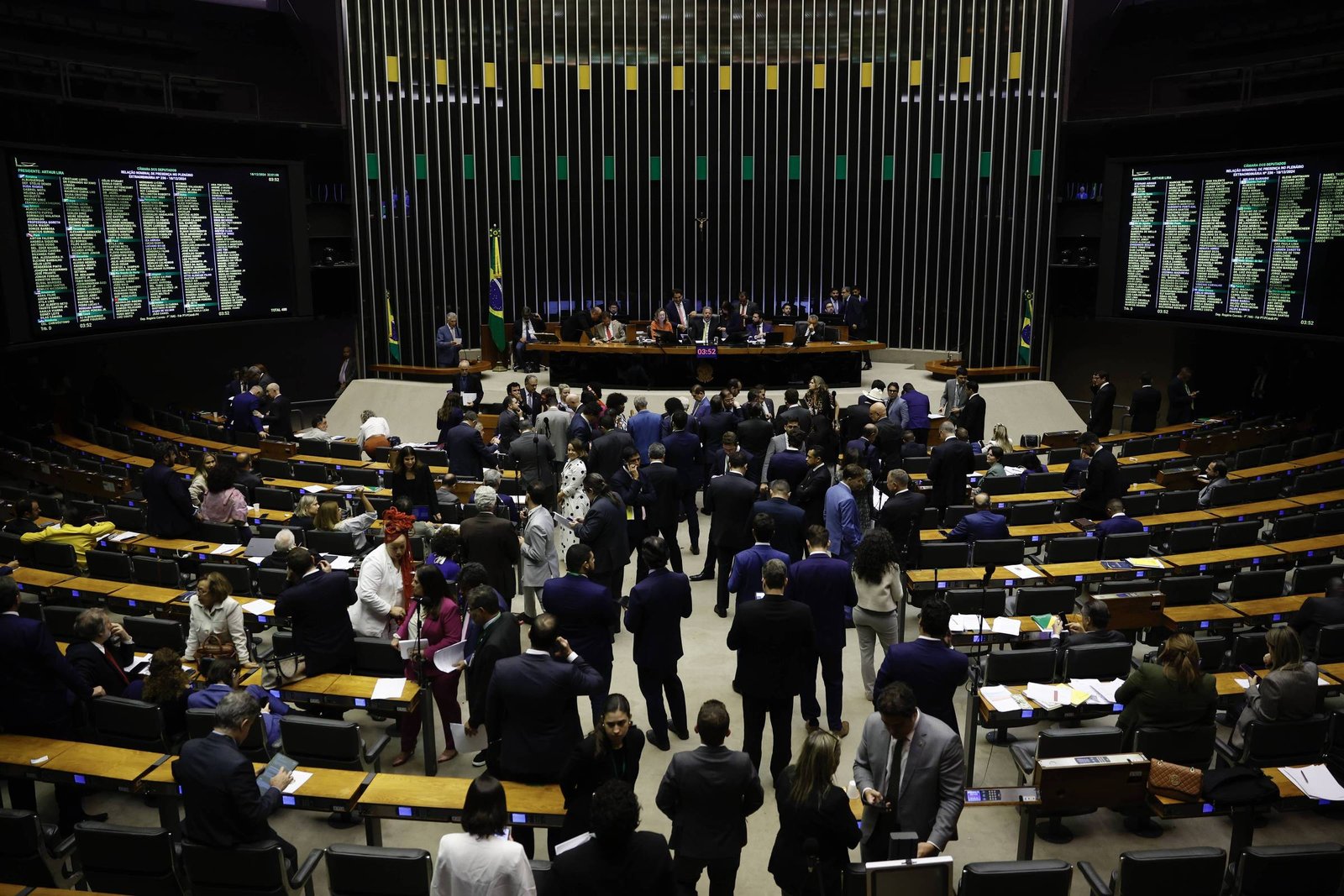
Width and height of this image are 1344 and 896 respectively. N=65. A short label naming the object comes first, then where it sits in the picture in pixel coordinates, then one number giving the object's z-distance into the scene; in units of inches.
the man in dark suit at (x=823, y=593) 239.3
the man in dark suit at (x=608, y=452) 371.2
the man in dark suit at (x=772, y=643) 214.5
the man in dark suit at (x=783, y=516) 284.8
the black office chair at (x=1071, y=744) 200.2
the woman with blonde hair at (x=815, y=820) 154.6
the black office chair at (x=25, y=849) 178.4
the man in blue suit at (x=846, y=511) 300.2
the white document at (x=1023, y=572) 307.7
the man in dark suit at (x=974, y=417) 496.1
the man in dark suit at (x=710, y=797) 165.2
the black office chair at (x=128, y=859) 174.9
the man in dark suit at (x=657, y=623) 234.1
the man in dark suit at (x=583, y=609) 225.5
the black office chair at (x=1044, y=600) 286.2
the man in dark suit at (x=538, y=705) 188.1
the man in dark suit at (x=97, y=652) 223.8
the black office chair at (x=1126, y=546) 327.0
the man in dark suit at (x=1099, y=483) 378.3
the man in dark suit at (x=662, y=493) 335.0
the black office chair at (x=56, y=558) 329.7
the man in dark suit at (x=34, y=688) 214.2
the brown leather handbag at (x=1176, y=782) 193.8
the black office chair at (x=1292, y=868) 167.5
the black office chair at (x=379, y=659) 245.1
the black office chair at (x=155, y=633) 263.7
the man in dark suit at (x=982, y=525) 328.5
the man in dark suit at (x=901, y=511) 305.9
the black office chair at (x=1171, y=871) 165.6
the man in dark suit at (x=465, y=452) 396.5
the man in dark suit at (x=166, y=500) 340.5
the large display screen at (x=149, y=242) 499.2
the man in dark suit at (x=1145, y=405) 553.3
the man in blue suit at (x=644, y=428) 412.5
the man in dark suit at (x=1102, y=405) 560.7
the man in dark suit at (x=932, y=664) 196.5
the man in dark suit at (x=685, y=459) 379.6
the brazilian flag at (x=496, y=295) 698.2
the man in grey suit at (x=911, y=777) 168.1
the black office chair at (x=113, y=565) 316.5
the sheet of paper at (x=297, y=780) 194.5
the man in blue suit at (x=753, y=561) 248.4
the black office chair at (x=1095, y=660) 241.9
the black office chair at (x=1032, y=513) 380.2
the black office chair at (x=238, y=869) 167.6
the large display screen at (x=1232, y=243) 500.7
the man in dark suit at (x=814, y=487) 328.8
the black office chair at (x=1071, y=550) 326.6
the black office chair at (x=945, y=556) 319.6
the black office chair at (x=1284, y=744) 216.5
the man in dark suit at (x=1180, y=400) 593.0
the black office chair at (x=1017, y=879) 160.2
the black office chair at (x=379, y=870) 166.7
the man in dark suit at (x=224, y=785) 164.7
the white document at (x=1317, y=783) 197.2
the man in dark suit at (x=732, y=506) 309.0
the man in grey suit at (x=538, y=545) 288.0
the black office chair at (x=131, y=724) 216.5
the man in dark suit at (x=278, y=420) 515.2
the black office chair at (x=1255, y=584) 300.8
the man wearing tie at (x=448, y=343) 663.1
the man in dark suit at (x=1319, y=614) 270.8
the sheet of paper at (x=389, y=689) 228.7
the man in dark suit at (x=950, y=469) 376.5
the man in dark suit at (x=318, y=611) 235.3
